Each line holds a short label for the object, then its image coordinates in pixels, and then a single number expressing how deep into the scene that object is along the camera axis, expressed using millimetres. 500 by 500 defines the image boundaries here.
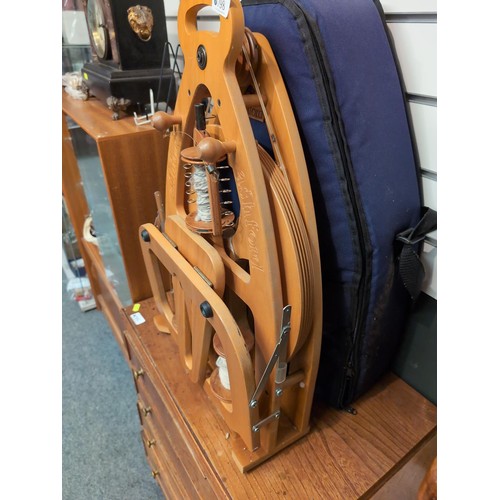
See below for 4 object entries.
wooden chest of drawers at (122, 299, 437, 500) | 640
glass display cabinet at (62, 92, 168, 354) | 943
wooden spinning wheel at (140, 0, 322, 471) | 539
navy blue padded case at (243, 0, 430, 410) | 540
